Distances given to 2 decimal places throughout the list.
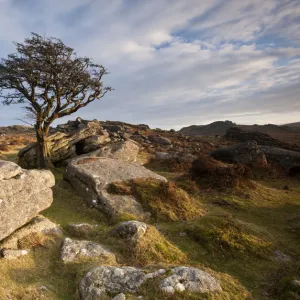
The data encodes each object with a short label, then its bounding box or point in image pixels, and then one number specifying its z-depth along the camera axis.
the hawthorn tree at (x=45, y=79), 24.02
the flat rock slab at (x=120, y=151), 26.77
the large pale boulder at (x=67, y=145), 26.98
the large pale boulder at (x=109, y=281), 8.59
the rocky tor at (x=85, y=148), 27.00
